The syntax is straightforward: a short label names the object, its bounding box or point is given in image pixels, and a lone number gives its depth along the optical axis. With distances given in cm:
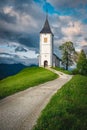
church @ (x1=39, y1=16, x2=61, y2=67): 4396
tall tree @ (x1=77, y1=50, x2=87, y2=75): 3738
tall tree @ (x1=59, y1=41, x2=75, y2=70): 4560
